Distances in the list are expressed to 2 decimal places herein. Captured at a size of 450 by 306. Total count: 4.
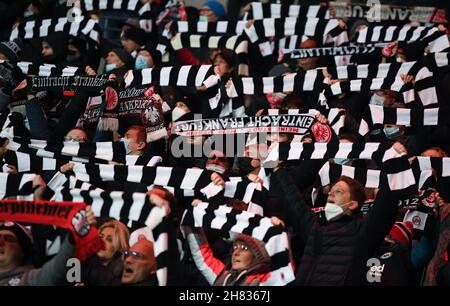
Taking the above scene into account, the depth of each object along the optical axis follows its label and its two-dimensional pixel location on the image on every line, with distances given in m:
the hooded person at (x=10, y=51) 18.62
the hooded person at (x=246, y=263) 13.08
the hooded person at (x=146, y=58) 19.31
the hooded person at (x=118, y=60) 19.31
